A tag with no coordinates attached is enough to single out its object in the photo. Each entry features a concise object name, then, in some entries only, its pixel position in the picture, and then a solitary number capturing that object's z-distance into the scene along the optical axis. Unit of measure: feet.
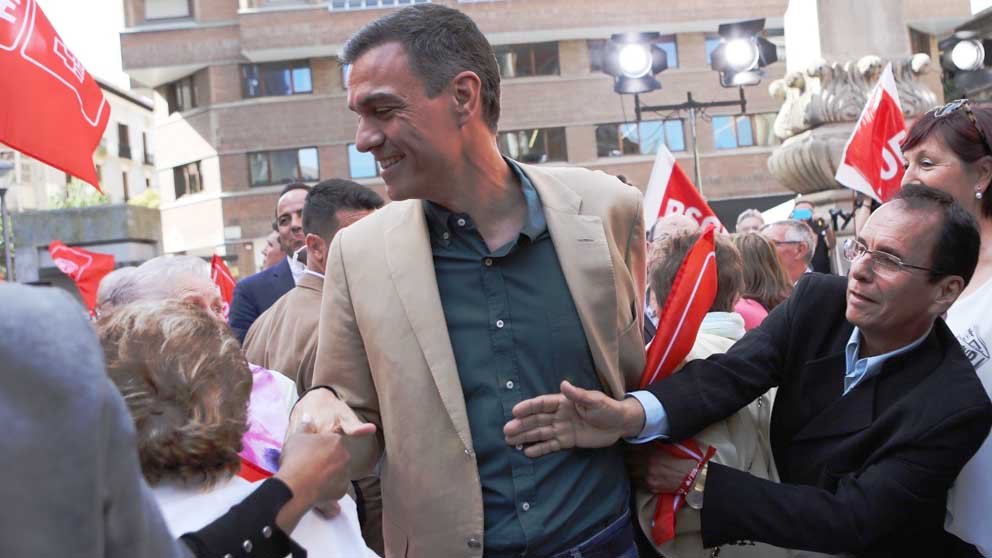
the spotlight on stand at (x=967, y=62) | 32.65
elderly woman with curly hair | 5.52
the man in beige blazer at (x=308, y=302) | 12.56
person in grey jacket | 3.02
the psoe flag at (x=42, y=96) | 12.64
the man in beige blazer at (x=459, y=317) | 7.27
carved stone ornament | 22.02
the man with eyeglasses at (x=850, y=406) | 7.40
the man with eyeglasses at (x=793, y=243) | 19.86
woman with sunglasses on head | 8.45
